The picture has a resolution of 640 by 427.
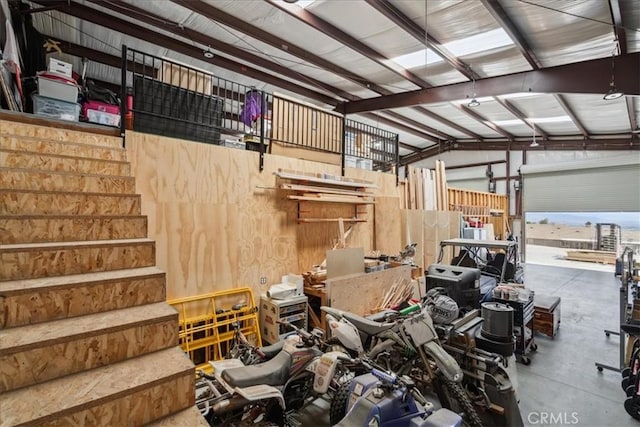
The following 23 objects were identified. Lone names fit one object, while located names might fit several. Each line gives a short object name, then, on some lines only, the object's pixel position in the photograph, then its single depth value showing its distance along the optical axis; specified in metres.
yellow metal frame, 3.35
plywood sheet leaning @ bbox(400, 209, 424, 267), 6.34
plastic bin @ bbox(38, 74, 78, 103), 3.45
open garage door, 8.48
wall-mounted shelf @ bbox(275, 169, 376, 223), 4.43
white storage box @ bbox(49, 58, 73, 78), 3.57
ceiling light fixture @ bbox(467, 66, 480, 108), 5.65
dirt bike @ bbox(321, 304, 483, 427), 2.38
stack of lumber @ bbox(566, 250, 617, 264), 10.65
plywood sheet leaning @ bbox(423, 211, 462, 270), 6.40
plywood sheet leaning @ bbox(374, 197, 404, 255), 5.99
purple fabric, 4.98
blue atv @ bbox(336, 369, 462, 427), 1.88
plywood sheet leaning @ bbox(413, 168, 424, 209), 7.18
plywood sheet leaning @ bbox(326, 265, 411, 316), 3.97
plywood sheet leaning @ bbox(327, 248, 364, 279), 4.21
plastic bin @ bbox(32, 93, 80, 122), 3.46
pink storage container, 4.11
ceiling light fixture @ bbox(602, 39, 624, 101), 4.18
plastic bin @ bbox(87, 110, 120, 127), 4.00
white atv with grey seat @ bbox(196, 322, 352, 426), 1.99
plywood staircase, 1.44
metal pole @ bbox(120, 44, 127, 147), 3.02
